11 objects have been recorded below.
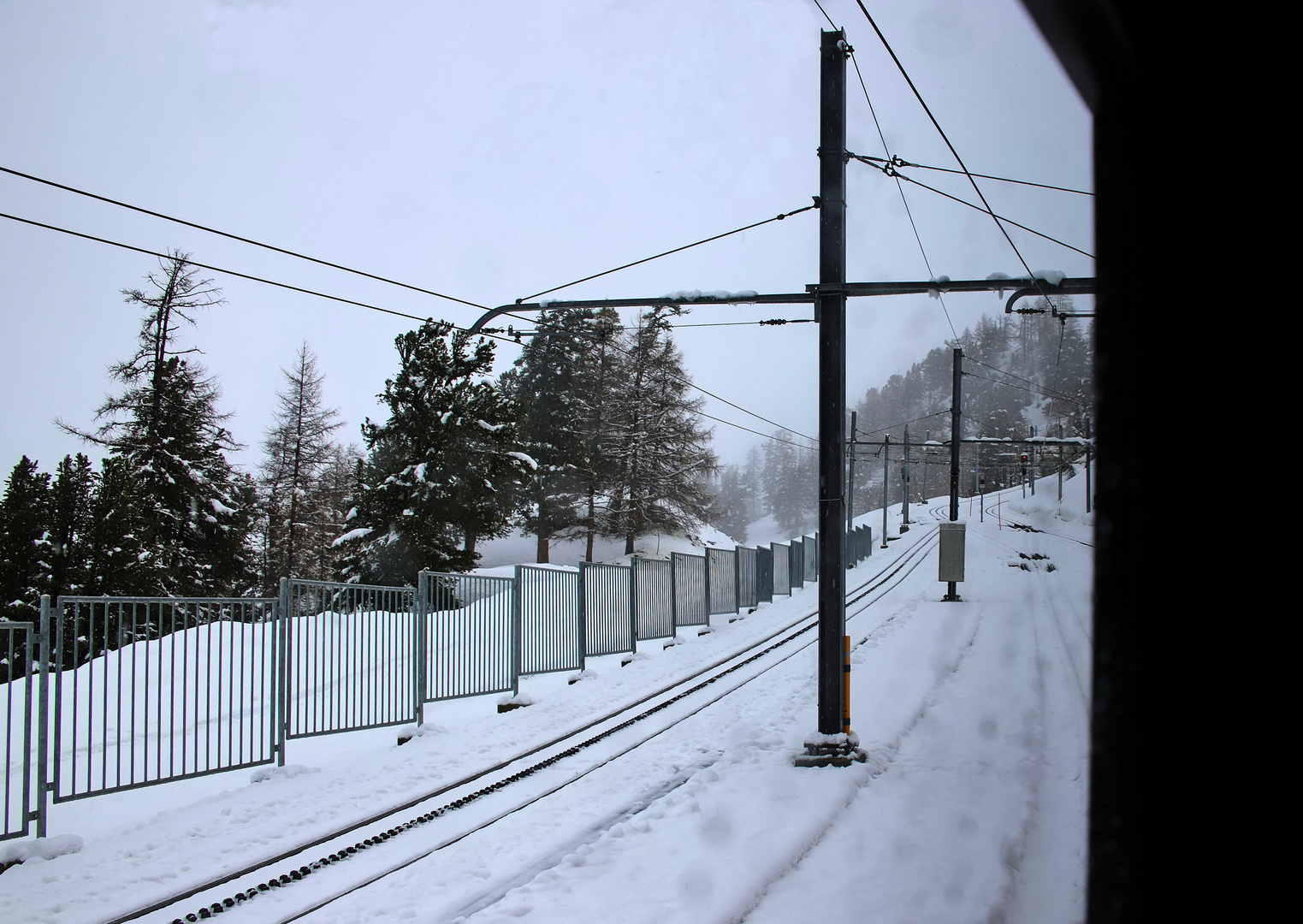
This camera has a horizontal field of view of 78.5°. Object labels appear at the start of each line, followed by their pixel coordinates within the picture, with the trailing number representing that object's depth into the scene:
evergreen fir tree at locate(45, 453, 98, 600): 21.44
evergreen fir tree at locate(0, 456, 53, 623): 20.83
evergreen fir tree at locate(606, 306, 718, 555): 41.75
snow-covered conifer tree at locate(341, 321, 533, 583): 30.00
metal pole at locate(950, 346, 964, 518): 28.31
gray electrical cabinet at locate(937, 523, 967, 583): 21.09
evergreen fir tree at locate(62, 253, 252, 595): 28.94
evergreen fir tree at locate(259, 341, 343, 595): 42.38
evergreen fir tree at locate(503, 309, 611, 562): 43.59
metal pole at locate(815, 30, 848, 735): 8.20
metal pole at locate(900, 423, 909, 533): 52.66
